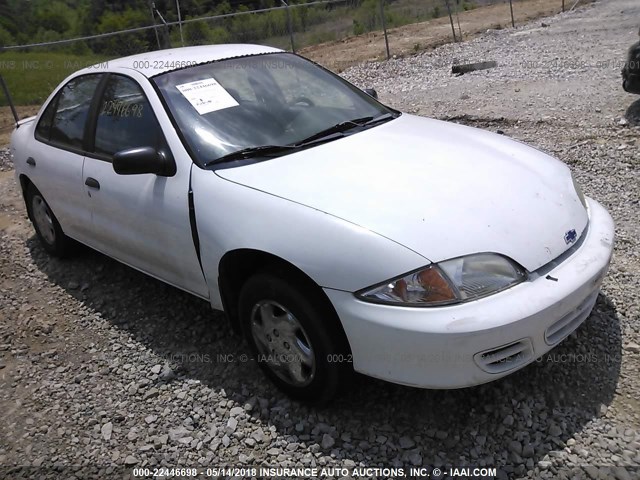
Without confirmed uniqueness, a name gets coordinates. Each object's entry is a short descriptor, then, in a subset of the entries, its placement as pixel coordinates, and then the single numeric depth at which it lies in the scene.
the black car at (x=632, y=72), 6.54
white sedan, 2.34
